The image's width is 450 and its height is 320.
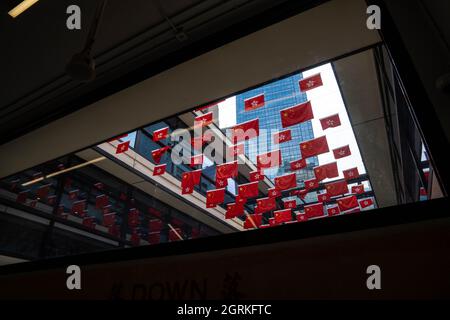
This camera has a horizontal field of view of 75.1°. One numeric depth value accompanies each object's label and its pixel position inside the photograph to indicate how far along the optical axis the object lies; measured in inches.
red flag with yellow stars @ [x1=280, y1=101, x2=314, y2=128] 165.5
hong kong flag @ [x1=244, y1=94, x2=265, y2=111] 151.8
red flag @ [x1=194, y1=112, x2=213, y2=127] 172.4
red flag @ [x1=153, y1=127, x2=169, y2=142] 188.4
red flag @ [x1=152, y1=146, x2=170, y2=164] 217.9
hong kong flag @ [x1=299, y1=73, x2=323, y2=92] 130.5
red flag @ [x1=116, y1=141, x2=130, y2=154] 201.6
